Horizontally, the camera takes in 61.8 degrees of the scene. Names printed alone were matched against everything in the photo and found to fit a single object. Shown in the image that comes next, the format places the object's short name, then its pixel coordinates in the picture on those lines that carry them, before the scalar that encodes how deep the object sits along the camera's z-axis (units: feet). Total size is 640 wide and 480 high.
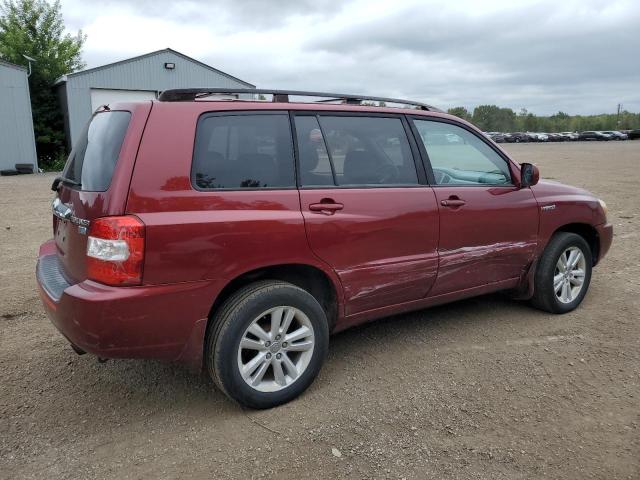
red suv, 8.86
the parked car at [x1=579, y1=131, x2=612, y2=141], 210.59
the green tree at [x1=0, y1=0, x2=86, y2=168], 79.41
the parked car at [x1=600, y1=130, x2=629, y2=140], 210.32
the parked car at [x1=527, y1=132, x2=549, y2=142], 220.64
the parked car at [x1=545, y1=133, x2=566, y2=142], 224.41
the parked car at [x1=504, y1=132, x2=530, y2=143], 224.12
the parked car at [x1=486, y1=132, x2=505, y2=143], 220.14
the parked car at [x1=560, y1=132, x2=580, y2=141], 225.68
